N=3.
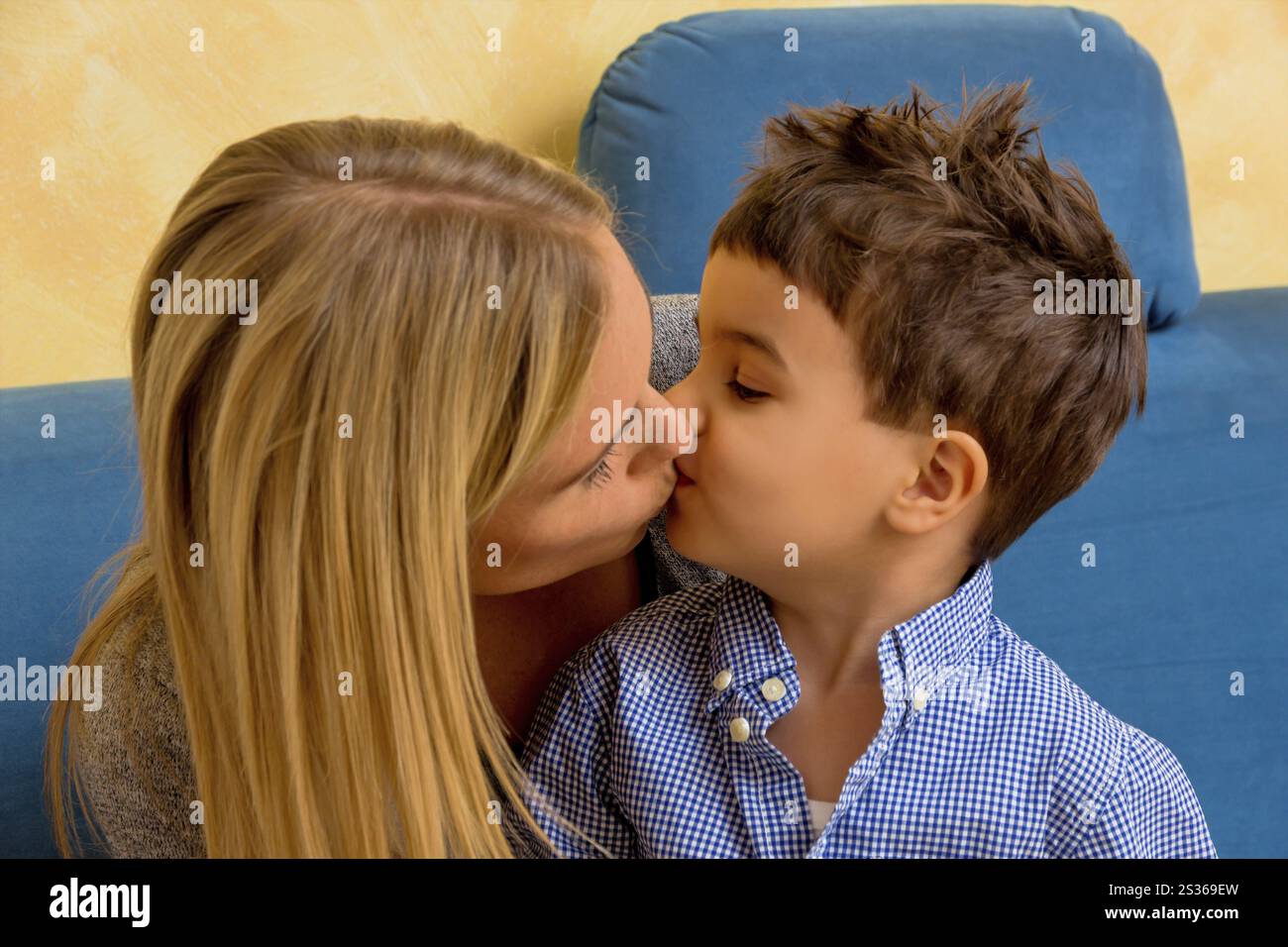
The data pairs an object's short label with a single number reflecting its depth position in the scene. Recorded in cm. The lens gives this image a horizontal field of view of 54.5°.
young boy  85
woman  75
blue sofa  135
